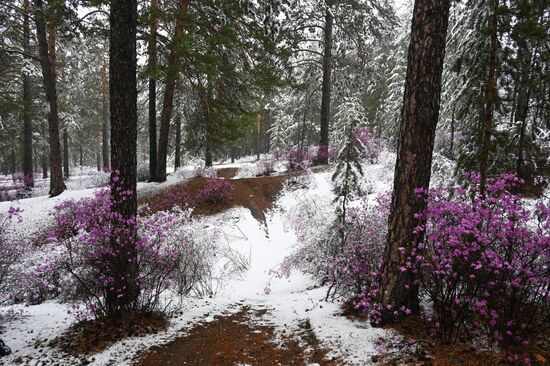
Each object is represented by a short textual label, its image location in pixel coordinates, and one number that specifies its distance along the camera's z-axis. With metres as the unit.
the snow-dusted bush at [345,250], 4.54
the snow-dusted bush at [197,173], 13.67
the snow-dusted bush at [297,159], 14.48
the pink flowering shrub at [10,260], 4.52
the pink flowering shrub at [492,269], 2.86
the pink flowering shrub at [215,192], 10.72
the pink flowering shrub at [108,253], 3.93
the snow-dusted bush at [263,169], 16.53
